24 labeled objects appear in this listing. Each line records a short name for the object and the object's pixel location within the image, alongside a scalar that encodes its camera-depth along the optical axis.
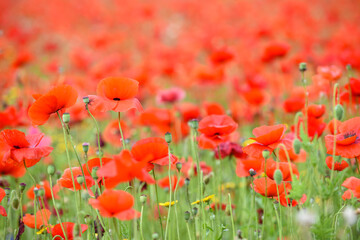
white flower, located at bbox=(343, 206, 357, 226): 3.36
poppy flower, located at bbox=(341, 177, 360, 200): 3.51
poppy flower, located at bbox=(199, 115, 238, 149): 3.65
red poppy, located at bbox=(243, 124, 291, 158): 3.54
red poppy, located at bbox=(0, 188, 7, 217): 3.55
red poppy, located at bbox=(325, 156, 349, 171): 3.62
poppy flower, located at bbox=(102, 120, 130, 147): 4.14
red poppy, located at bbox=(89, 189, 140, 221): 3.40
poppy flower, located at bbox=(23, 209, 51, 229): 3.64
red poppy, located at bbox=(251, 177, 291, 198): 3.58
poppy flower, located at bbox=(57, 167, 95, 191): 3.57
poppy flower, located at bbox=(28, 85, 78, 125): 3.54
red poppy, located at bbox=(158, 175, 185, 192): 3.76
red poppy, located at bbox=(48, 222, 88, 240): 3.58
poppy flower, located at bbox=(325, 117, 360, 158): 3.56
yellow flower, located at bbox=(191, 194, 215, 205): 3.61
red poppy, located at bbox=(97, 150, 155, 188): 3.39
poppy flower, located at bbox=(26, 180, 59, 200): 3.74
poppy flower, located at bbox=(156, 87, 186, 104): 4.78
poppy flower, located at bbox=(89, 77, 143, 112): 3.57
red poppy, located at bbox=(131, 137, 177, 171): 3.51
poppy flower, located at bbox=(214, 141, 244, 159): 3.84
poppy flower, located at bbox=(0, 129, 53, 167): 3.55
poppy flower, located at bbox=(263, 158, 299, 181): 3.58
